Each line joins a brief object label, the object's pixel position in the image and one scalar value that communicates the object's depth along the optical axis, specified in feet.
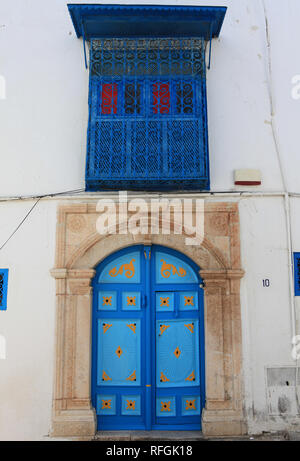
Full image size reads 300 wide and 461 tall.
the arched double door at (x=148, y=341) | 15.31
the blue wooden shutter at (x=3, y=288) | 15.61
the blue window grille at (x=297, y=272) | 15.67
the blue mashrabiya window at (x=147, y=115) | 15.72
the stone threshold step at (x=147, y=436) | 14.62
